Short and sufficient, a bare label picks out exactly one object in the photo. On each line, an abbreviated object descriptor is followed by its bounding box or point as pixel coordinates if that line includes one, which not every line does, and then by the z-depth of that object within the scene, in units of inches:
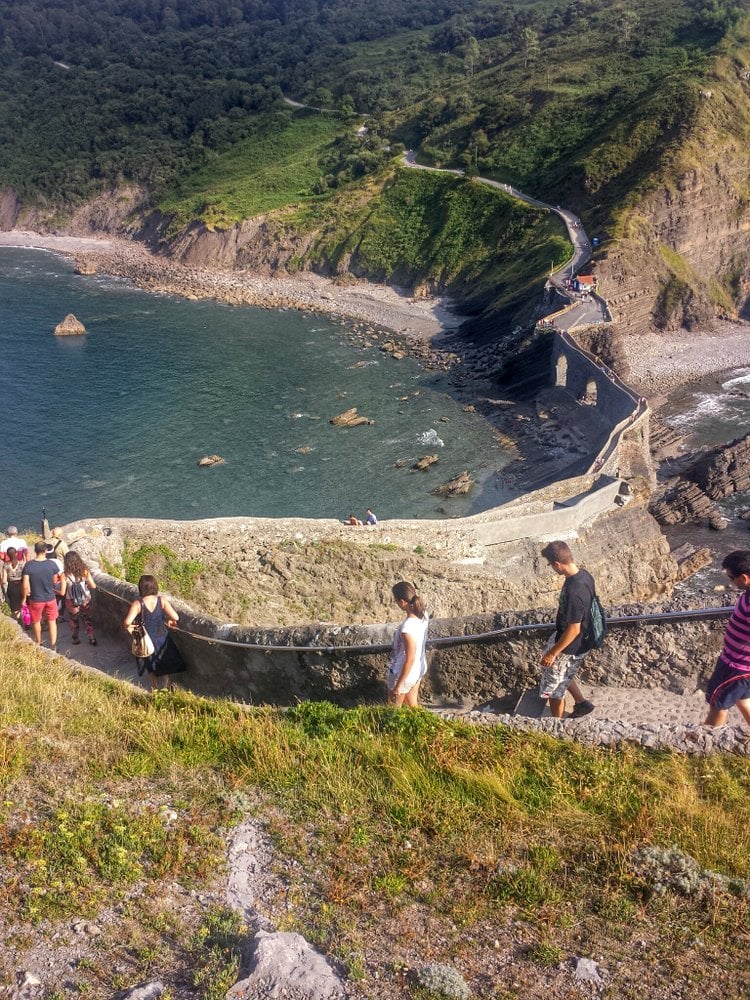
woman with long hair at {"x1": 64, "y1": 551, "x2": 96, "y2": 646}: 490.3
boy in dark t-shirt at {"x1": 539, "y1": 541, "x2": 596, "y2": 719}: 315.0
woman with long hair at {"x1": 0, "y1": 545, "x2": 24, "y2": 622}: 512.7
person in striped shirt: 287.9
